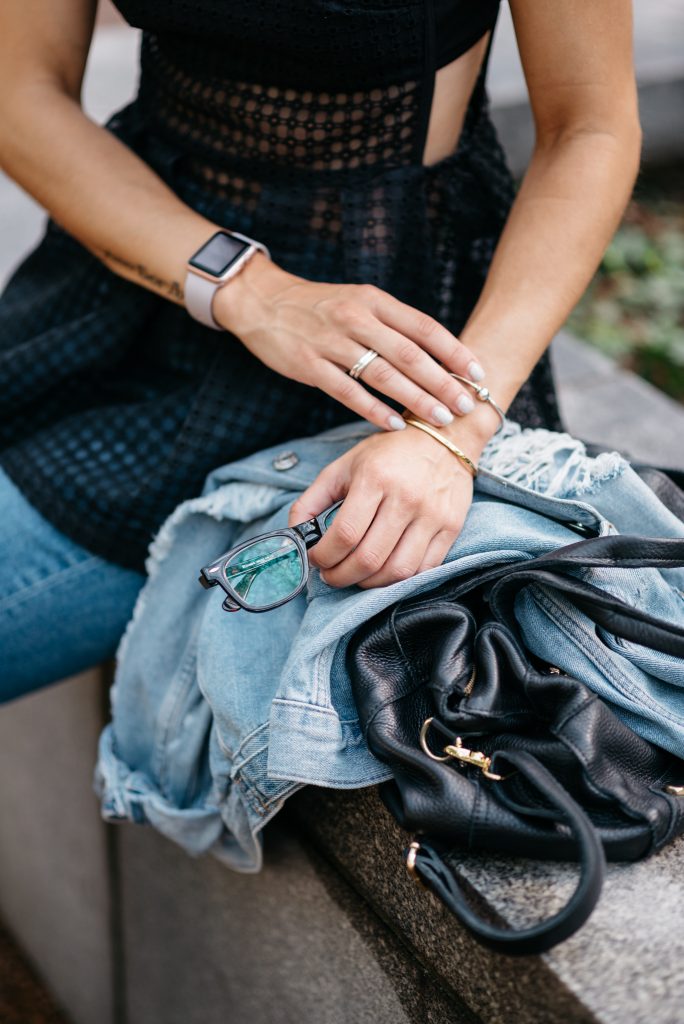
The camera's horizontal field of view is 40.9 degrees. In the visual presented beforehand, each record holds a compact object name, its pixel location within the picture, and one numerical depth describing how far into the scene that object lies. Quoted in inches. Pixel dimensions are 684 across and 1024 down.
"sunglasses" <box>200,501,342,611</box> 38.4
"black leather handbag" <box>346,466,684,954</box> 33.1
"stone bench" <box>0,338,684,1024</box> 32.9
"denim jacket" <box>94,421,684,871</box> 36.6
